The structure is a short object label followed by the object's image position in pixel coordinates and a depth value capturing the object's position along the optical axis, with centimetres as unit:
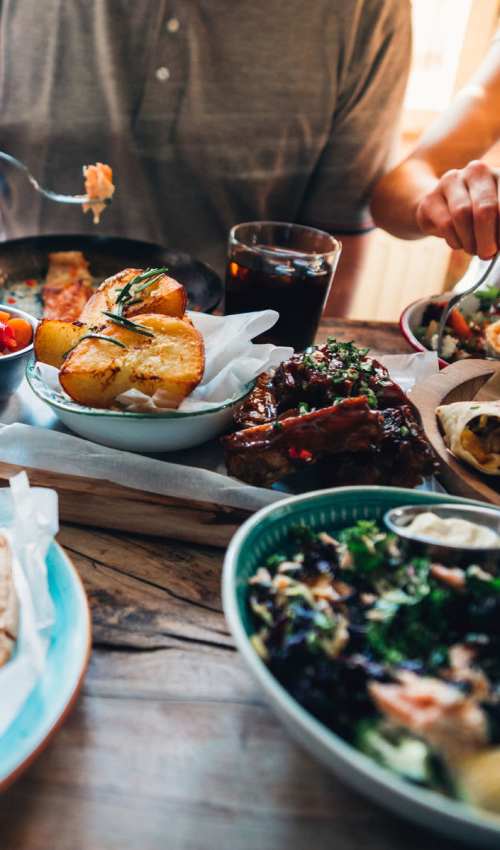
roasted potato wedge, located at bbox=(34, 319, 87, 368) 65
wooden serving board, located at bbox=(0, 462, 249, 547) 62
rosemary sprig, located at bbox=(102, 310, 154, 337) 63
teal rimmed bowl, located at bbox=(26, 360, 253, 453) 62
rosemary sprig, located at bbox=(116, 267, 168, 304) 66
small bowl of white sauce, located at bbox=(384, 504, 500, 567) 53
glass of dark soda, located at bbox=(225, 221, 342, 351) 76
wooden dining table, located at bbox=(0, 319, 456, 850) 49
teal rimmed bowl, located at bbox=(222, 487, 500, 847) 41
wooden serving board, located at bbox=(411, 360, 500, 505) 62
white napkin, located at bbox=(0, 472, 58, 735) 51
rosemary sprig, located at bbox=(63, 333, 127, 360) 62
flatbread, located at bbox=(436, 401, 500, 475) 63
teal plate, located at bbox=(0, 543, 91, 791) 48
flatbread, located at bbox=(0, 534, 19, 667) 52
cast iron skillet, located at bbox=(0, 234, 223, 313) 86
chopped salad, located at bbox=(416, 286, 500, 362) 84
